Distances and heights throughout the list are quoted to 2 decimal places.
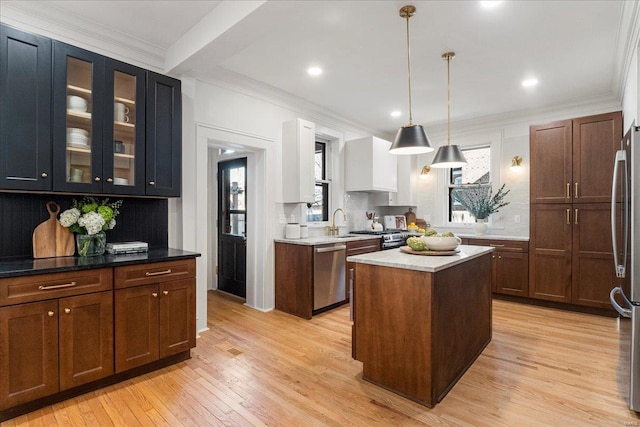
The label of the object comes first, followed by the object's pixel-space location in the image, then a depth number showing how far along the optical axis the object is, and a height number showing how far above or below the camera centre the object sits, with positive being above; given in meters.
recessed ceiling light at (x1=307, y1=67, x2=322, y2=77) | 3.62 +1.62
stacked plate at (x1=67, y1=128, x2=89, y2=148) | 2.46 +0.59
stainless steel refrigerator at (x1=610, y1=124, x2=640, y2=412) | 2.10 -0.21
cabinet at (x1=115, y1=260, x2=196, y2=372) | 2.40 -0.78
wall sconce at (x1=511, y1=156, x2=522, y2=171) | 5.14 +0.80
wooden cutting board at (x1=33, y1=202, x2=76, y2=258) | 2.48 -0.19
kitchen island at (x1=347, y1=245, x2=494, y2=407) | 2.17 -0.77
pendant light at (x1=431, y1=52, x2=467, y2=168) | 3.31 +0.60
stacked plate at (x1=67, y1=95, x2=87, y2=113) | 2.46 +0.85
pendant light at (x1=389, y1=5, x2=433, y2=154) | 2.75 +0.62
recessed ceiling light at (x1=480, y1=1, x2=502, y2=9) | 2.46 +1.60
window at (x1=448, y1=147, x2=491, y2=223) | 5.58 +0.64
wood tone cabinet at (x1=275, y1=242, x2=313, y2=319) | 3.95 -0.82
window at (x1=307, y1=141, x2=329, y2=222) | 5.16 +0.42
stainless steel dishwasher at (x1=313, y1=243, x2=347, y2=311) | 4.00 -0.78
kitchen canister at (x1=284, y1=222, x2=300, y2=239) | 4.31 -0.23
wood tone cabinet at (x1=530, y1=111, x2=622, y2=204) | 3.97 +0.72
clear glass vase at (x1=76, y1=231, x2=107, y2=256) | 2.61 -0.24
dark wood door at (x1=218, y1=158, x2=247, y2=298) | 4.66 -0.19
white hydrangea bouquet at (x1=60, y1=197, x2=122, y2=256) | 2.54 -0.06
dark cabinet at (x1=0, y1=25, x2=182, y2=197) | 2.22 +0.71
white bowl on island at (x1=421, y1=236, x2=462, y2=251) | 2.59 -0.23
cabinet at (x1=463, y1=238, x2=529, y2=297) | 4.57 -0.76
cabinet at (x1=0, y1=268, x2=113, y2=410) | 1.96 -0.78
